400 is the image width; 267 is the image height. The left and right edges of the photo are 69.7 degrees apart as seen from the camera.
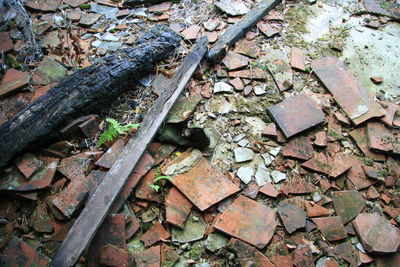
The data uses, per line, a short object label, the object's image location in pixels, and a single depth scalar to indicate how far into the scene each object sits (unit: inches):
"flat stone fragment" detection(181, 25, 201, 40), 146.2
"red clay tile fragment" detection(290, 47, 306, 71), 137.6
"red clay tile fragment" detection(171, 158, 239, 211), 95.6
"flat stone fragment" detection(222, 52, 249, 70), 135.5
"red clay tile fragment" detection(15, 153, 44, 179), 95.5
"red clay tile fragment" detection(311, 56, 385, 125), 120.3
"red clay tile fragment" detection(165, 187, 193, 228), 92.0
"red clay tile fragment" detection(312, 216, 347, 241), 93.3
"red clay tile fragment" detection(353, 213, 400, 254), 90.0
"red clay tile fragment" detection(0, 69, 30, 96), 118.0
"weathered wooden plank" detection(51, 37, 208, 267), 80.6
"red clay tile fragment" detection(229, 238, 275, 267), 85.1
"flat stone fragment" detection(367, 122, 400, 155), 111.3
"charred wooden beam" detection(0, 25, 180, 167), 97.1
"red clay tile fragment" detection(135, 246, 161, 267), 85.7
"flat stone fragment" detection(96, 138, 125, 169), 100.6
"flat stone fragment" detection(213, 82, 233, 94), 126.8
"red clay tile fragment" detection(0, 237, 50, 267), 81.1
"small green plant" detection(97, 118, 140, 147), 103.3
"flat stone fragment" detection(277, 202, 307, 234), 93.5
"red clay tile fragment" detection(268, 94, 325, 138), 113.9
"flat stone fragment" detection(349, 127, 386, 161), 111.7
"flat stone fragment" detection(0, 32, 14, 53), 134.5
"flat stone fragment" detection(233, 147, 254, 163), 108.4
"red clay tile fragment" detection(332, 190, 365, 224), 97.7
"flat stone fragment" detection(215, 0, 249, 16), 160.6
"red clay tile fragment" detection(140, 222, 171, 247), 89.9
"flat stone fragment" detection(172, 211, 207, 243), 90.8
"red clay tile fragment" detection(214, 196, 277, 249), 90.1
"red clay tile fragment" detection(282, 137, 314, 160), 109.1
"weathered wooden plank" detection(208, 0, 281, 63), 135.7
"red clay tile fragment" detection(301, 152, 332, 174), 106.4
